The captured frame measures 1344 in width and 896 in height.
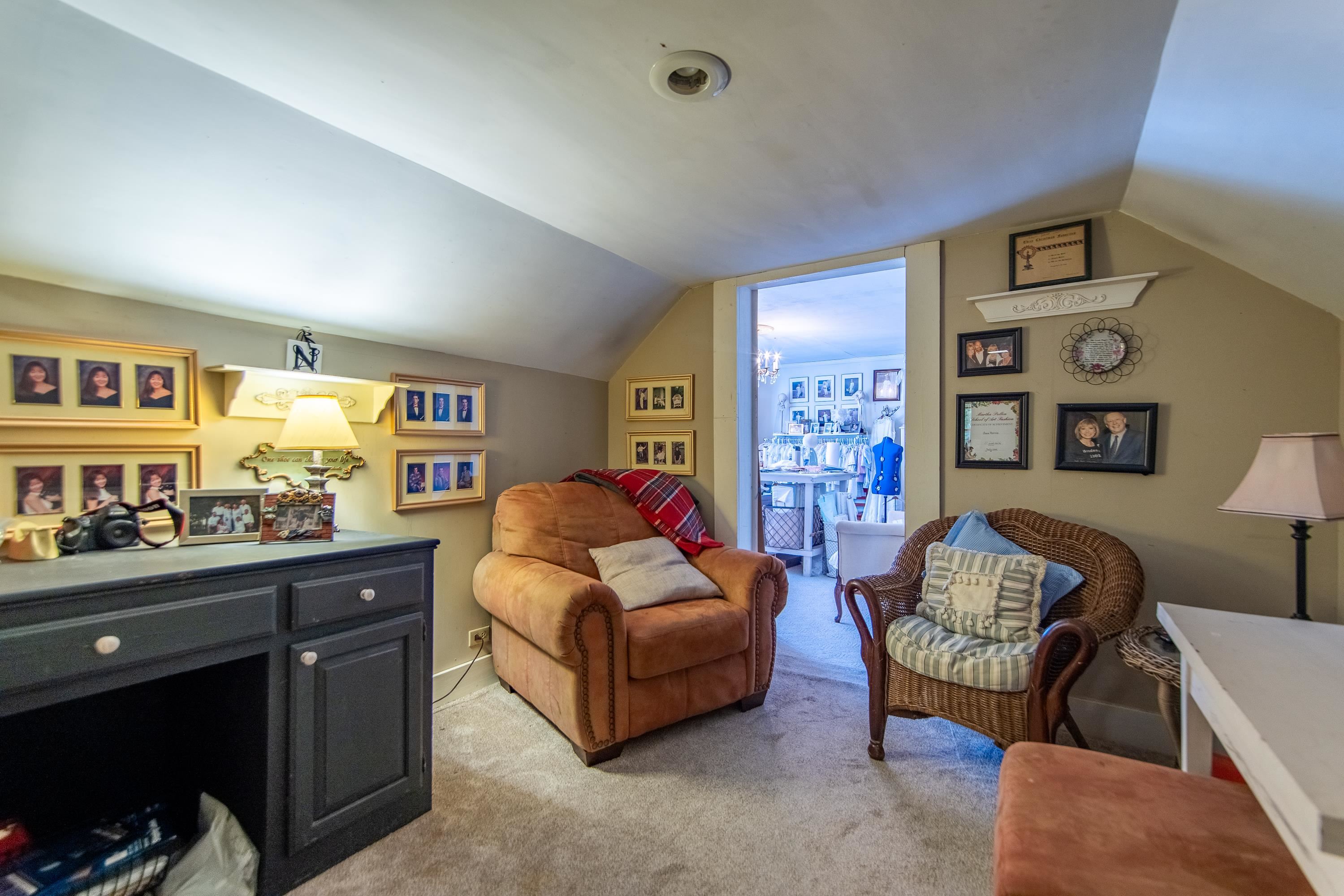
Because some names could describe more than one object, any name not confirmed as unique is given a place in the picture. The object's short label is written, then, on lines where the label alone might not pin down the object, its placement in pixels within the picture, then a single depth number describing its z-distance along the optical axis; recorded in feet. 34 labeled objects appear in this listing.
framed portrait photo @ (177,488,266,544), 5.56
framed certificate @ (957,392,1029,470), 8.32
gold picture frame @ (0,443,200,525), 5.15
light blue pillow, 7.07
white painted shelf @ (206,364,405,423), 6.45
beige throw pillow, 8.34
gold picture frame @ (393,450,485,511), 8.38
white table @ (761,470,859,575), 17.35
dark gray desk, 4.03
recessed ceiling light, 4.68
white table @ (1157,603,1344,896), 2.13
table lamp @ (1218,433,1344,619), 5.14
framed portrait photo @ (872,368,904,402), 22.69
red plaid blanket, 9.86
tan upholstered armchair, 6.88
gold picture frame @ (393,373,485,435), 8.39
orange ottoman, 2.78
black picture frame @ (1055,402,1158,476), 7.45
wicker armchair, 5.99
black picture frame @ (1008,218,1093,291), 7.80
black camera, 4.97
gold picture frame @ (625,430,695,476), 11.35
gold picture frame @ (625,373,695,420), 11.37
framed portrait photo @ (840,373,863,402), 23.82
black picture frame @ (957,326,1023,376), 8.34
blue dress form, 16.49
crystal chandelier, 18.38
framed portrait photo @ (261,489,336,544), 5.80
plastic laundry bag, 4.71
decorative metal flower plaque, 7.65
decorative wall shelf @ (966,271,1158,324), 7.57
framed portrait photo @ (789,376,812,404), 25.48
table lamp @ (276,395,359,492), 6.36
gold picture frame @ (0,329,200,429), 5.12
